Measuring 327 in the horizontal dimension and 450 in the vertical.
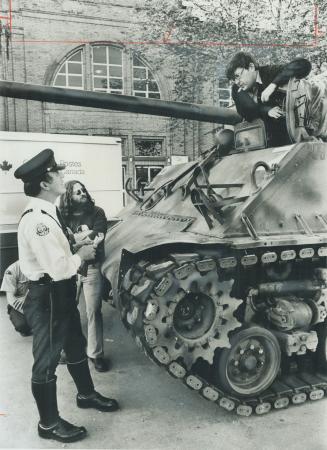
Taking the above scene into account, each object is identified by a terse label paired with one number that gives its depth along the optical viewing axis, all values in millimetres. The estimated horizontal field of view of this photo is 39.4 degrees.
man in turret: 5398
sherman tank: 4062
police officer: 3805
